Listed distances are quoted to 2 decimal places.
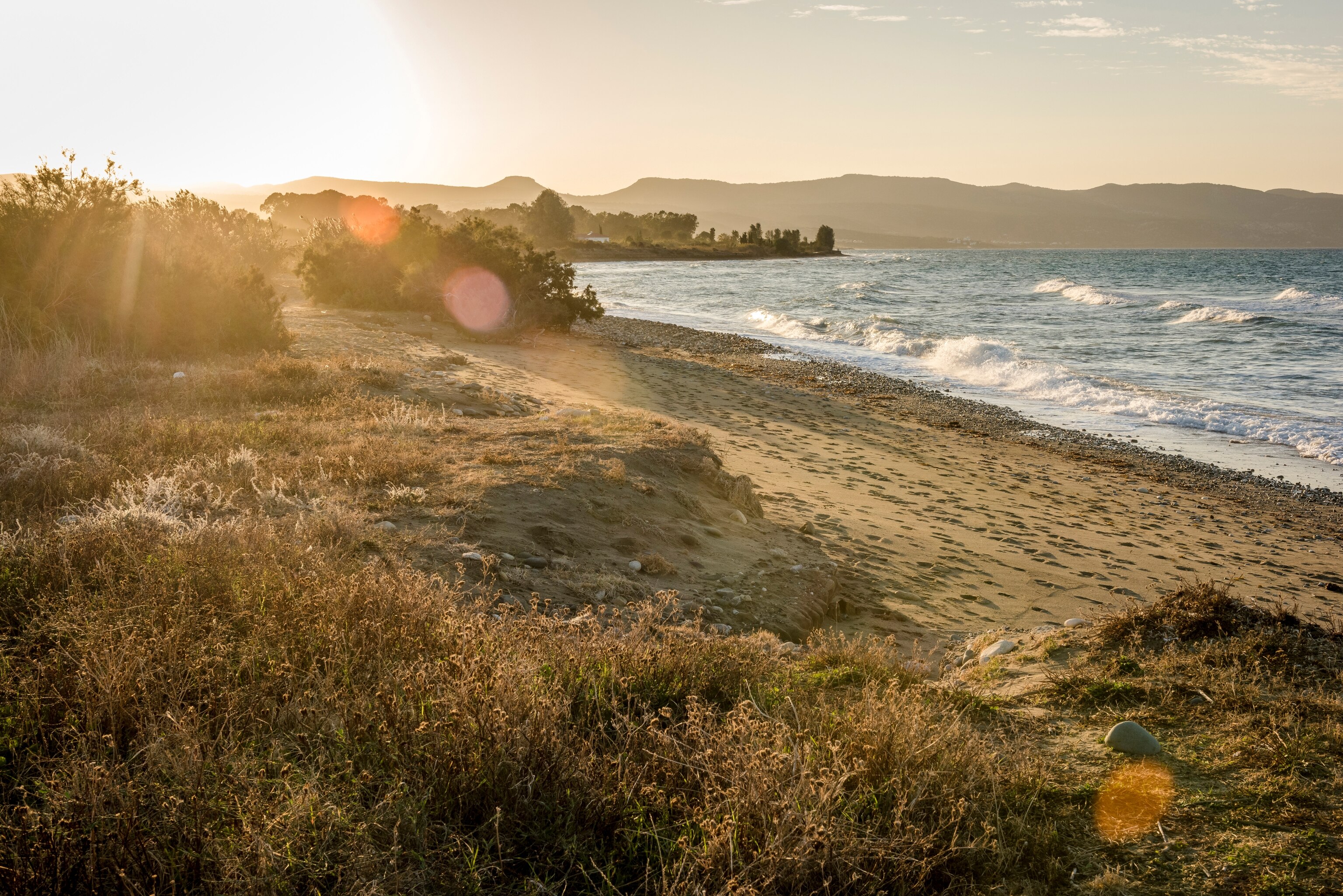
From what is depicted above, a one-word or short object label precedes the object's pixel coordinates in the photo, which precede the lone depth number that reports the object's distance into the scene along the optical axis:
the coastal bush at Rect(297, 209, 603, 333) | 20.98
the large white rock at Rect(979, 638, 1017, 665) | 4.93
